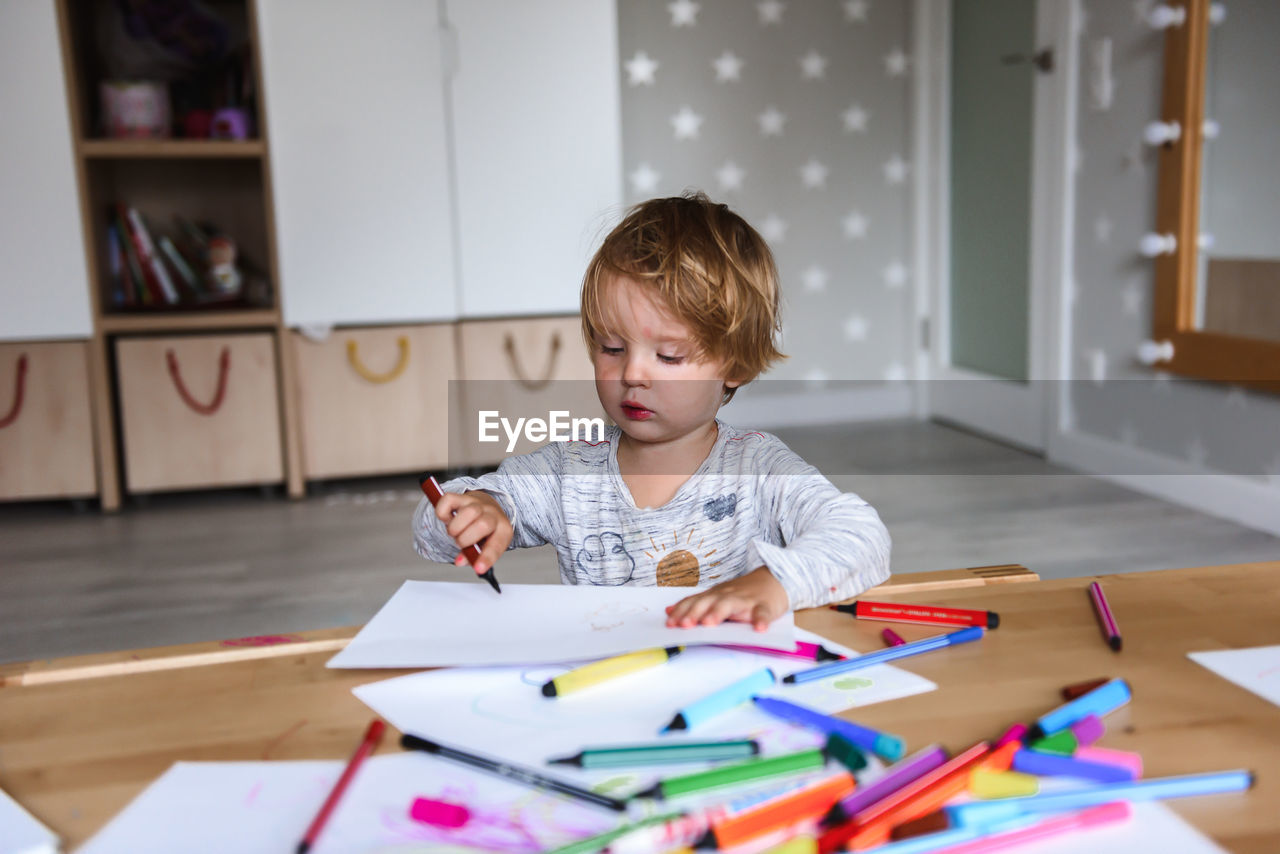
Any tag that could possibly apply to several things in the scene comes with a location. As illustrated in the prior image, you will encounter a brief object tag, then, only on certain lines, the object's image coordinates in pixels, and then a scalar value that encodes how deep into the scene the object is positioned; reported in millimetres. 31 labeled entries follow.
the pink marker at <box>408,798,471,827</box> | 375
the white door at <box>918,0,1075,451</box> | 2705
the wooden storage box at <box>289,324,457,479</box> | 2586
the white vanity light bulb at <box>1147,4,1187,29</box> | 2154
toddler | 812
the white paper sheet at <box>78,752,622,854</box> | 369
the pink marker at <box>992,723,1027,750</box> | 407
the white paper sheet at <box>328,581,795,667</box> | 532
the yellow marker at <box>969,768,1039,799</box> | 379
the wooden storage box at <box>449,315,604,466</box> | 2607
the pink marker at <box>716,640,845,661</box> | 524
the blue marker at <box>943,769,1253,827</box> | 354
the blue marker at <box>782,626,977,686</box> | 499
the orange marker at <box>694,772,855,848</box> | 347
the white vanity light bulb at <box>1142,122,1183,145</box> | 2207
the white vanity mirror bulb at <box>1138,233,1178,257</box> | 2256
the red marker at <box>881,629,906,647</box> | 545
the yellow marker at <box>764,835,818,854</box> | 337
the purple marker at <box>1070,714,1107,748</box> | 423
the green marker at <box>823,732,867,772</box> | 395
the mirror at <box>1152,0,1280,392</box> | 2047
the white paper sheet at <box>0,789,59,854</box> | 372
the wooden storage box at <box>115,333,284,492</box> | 2518
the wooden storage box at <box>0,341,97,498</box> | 2443
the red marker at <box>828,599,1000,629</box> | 568
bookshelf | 2465
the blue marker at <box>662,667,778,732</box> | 445
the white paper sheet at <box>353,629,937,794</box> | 437
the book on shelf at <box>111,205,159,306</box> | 2641
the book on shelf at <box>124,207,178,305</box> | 2625
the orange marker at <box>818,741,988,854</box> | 344
